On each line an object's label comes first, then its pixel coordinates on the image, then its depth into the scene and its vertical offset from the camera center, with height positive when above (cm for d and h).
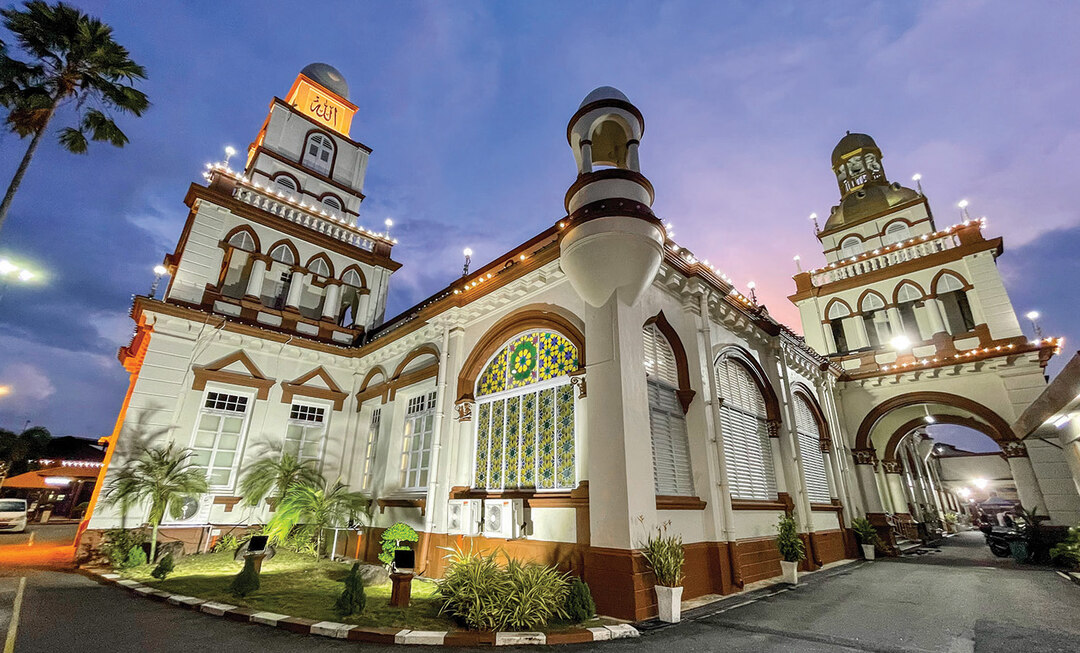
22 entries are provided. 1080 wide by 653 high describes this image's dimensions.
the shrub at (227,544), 1130 -119
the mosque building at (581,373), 749 +311
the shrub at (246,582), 695 -128
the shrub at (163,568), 813 -128
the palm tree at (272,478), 1214 +44
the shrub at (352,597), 603 -129
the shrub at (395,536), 834 -69
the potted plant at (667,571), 606 -93
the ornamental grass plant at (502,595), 559 -119
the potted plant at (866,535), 1322 -91
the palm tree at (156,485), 1019 +19
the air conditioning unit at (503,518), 791 -34
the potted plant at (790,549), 914 -94
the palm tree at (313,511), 1092 -37
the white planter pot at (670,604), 604 -133
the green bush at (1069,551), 998 -103
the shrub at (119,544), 933 -102
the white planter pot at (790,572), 905 -136
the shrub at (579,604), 595 -133
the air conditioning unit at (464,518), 870 -38
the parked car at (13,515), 1733 -87
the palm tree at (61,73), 1039 +972
